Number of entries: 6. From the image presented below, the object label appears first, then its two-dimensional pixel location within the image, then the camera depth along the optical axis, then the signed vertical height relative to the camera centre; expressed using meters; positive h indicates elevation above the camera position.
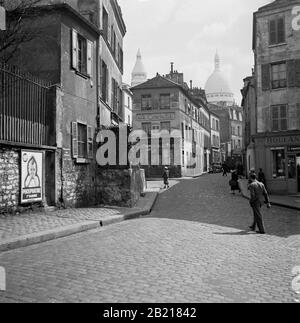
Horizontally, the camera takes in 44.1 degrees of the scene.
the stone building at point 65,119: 12.08 +1.70
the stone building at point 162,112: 41.66 +6.11
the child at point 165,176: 26.30 -0.85
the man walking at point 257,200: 10.08 -1.02
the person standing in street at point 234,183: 21.50 -1.12
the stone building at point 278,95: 21.97 +4.19
